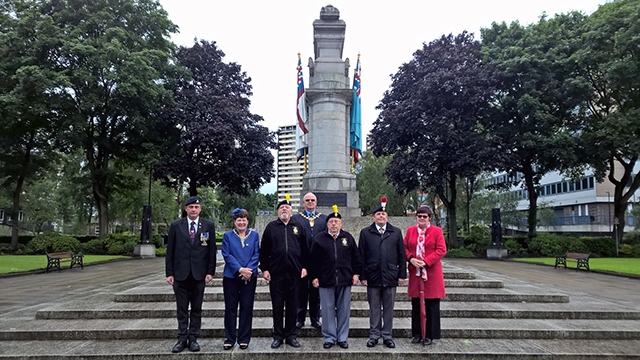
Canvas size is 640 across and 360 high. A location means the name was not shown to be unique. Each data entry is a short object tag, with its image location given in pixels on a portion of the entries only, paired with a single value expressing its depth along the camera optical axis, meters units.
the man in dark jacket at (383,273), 6.16
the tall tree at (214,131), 28.94
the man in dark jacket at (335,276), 6.13
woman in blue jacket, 5.95
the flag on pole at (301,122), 15.16
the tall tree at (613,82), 23.11
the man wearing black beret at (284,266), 6.09
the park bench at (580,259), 18.73
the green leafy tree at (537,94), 25.81
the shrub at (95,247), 27.04
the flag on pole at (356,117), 15.25
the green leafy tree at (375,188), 44.94
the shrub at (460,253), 27.08
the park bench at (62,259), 17.36
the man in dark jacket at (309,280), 6.73
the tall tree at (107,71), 24.27
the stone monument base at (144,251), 26.39
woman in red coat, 6.18
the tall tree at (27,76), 22.86
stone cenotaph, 14.45
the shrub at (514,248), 27.45
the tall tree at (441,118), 26.52
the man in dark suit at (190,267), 5.90
